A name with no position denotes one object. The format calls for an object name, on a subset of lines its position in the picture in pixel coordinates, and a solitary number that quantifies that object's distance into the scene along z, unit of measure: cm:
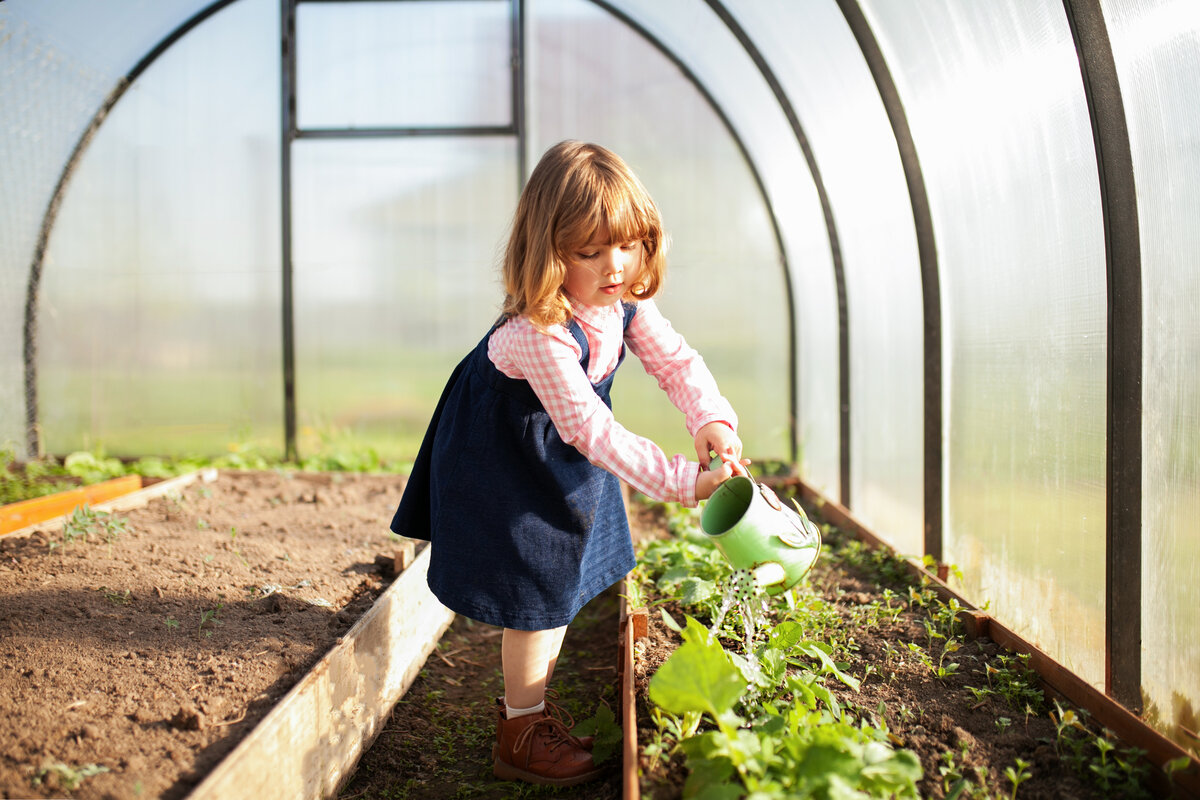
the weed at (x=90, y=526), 288
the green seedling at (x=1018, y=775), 148
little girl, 181
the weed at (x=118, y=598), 232
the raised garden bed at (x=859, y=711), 141
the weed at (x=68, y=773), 143
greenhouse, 396
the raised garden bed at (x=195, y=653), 154
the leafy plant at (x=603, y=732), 200
